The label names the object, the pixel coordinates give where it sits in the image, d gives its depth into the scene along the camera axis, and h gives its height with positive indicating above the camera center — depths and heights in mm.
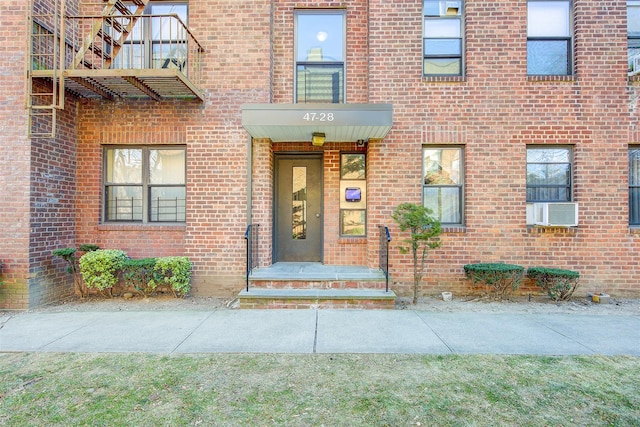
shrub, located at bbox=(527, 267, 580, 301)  6152 -1176
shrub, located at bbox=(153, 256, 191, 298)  6215 -1106
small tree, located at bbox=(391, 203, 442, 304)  5797 -217
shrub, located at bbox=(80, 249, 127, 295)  6184 -1006
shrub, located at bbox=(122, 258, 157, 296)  6203 -1081
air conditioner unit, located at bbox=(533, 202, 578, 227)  6355 +43
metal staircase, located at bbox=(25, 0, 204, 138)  5652 +2894
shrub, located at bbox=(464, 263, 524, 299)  6137 -1091
